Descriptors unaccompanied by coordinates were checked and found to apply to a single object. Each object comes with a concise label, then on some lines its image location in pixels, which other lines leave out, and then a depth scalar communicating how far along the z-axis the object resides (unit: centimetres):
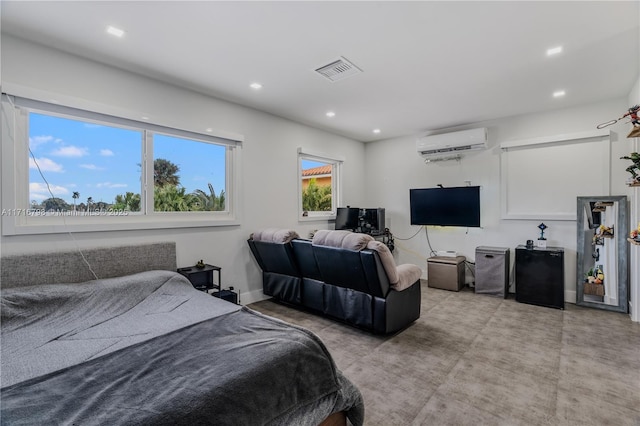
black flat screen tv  466
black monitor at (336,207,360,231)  536
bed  109
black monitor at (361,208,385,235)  536
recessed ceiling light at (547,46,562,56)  258
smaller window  492
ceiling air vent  283
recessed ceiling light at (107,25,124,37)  229
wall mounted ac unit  459
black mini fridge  377
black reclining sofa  278
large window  243
